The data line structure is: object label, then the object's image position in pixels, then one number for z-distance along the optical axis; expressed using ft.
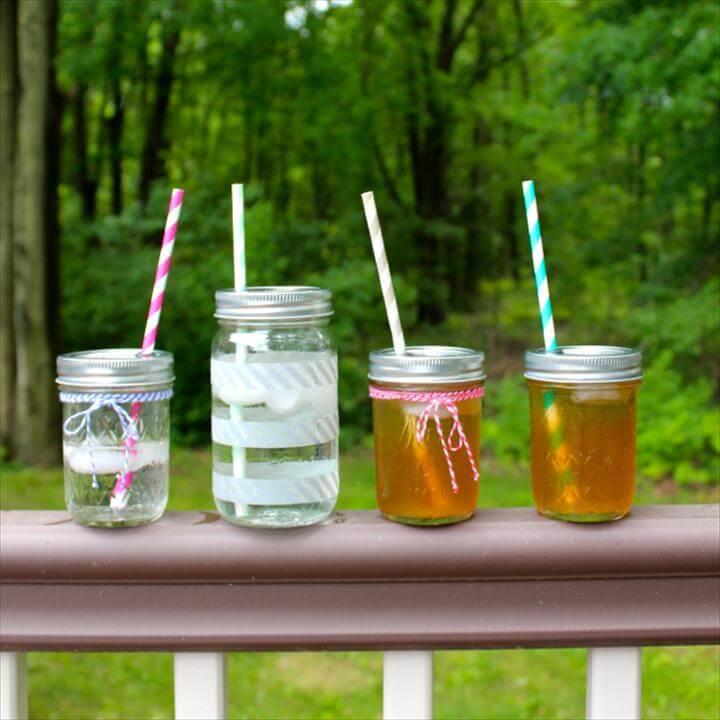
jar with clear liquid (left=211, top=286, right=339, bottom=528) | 4.07
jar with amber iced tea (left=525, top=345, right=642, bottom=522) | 4.17
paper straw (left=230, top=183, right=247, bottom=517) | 4.13
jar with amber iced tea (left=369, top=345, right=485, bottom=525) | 4.14
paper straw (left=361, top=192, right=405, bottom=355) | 4.22
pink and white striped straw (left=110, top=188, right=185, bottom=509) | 4.10
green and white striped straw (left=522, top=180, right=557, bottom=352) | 4.39
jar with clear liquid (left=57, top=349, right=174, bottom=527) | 4.09
